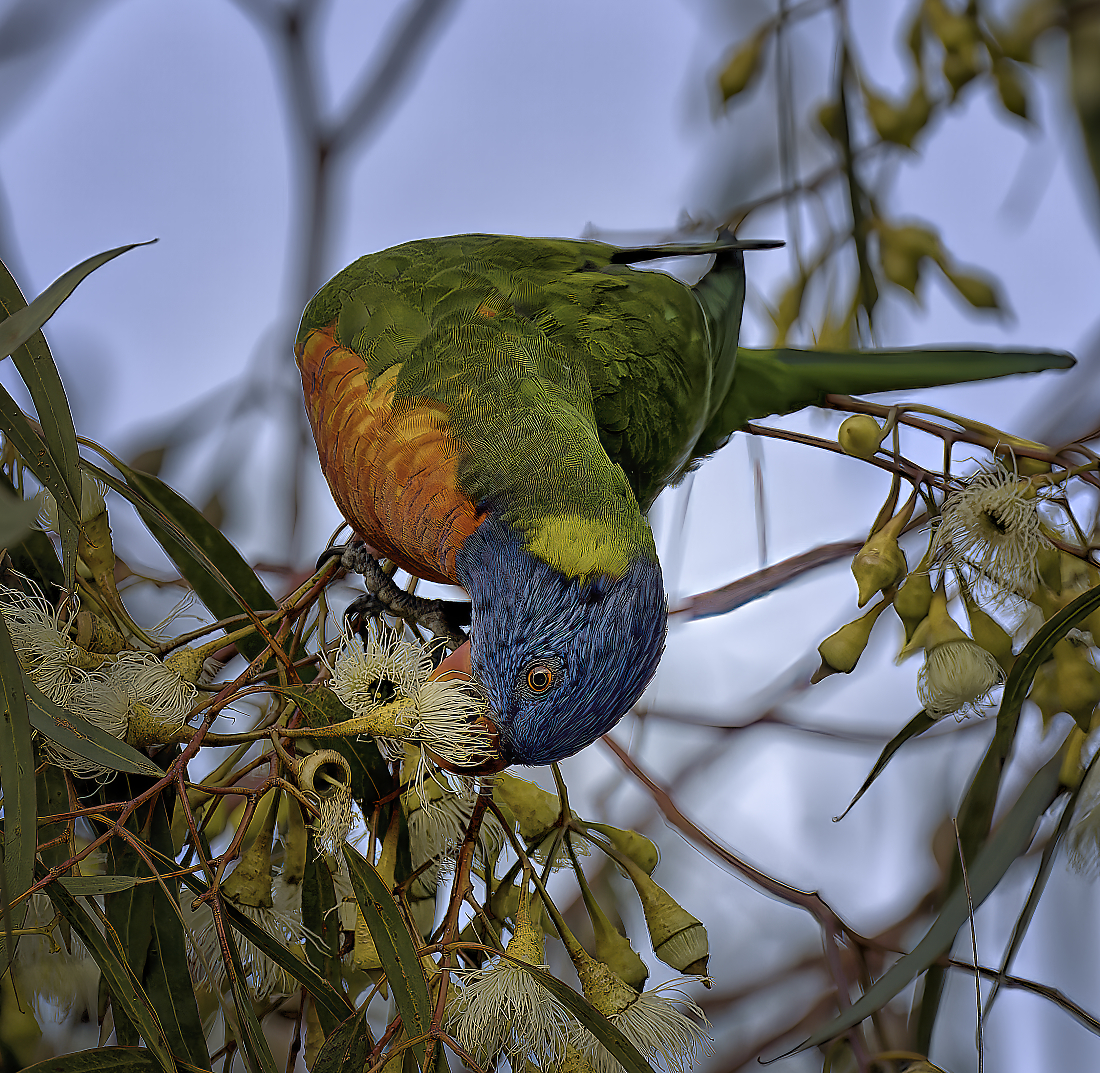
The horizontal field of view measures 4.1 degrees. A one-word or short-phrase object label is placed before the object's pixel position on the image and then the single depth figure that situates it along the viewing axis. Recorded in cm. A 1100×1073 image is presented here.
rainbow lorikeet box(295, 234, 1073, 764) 314
